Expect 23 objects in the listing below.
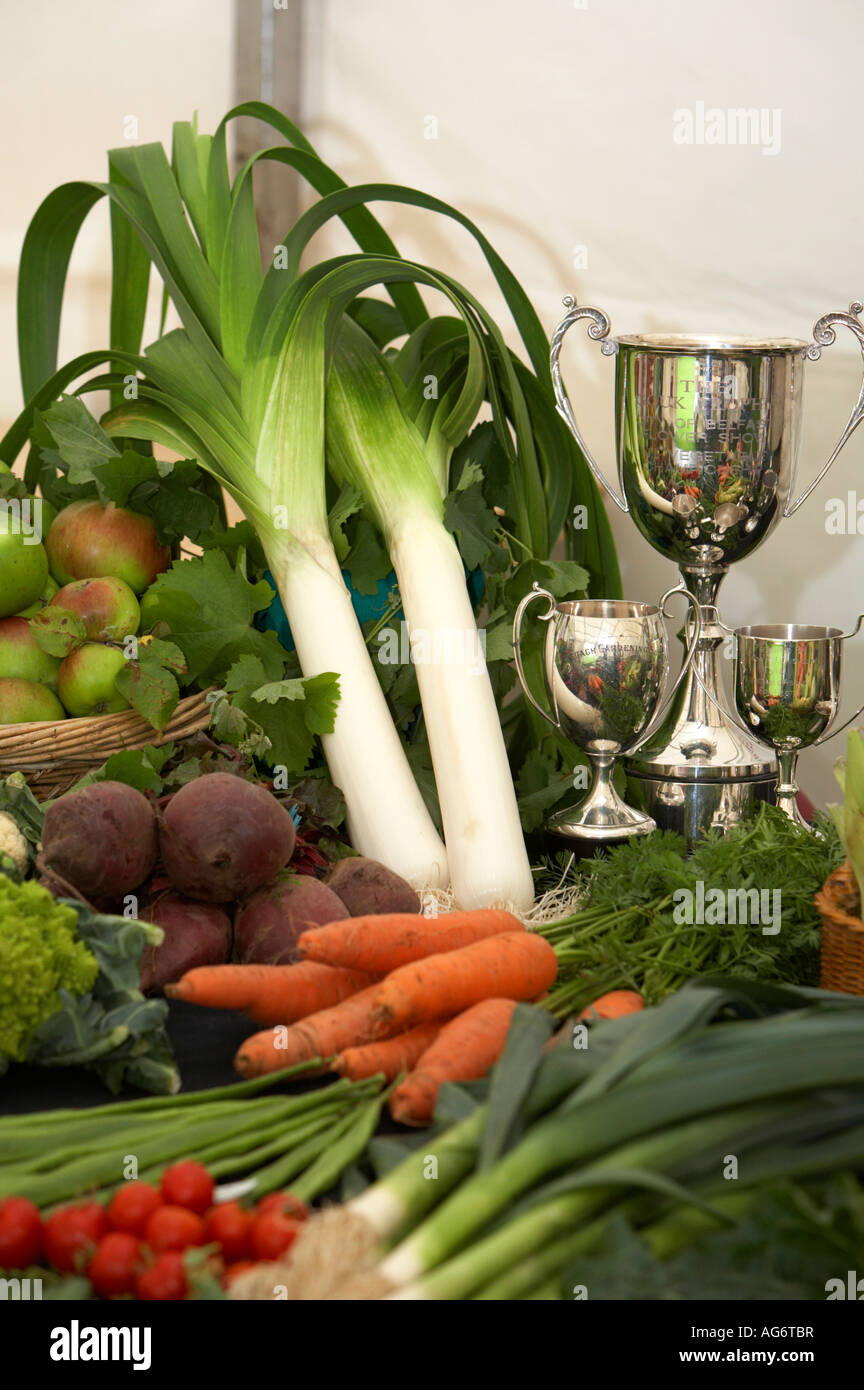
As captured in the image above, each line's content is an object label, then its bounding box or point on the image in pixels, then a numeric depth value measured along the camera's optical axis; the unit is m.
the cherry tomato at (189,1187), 0.75
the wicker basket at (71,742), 1.36
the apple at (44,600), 1.53
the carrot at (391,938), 1.06
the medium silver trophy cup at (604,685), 1.37
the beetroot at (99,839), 1.13
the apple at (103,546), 1.54
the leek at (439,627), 1.43
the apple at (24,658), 1.45
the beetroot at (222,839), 1.15
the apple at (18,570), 1.47
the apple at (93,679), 1.42
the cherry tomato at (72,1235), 0.73
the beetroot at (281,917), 1.17
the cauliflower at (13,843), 1.22
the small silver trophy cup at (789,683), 1.39
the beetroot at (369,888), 1.28
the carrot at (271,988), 1.02
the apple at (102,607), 1.46
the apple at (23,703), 1.41
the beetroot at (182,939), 1.14
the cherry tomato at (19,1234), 0.73
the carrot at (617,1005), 1.03
